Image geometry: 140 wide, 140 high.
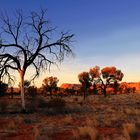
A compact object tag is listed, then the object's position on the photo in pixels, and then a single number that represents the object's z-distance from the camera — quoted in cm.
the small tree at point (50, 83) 3969
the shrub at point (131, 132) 626
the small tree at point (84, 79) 3457
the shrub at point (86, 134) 629
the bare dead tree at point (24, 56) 1243
